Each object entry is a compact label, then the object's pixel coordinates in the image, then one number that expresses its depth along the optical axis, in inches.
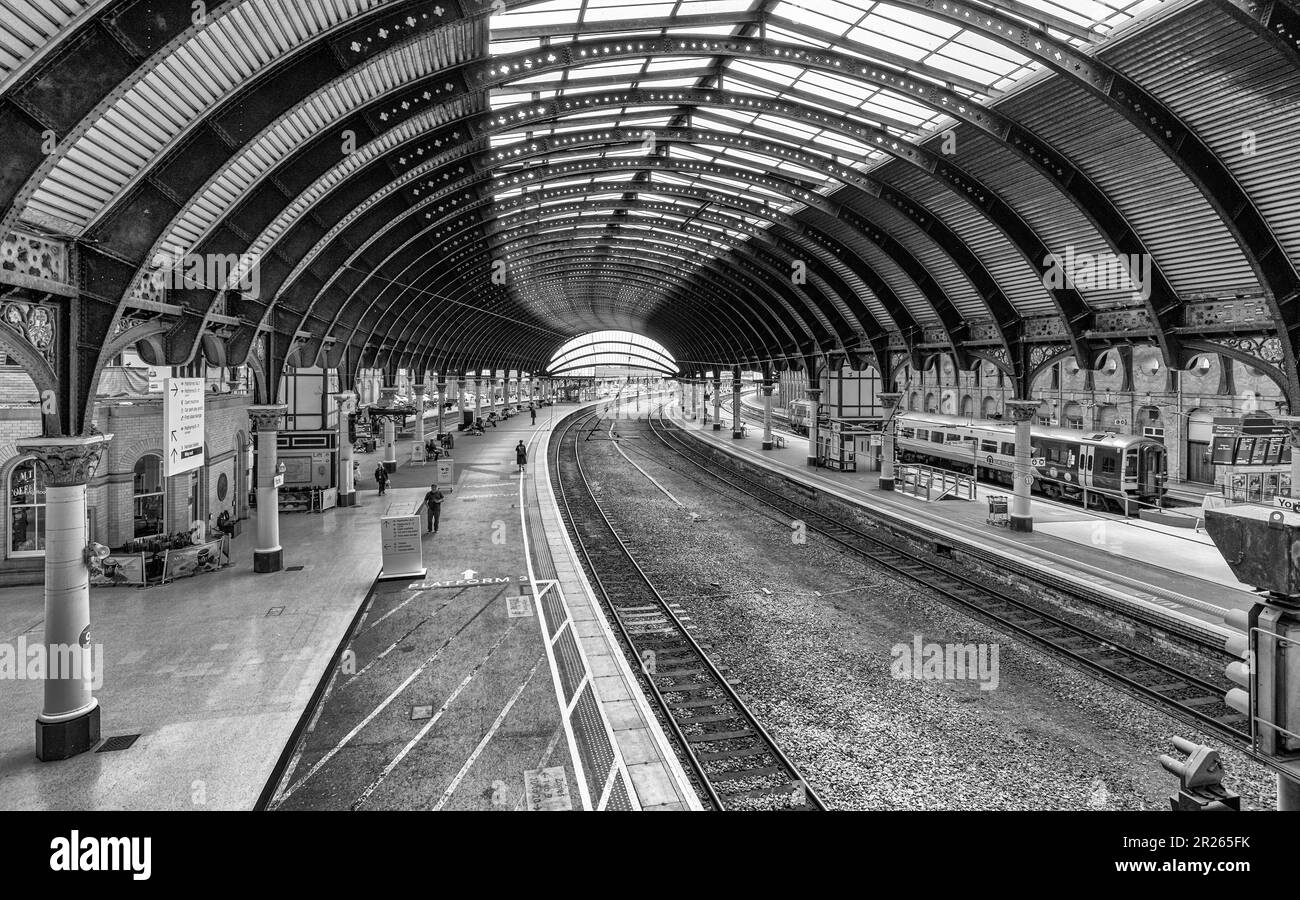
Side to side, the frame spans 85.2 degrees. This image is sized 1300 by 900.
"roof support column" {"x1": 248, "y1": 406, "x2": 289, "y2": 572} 691.4
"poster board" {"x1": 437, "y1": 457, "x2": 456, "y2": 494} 1157.7
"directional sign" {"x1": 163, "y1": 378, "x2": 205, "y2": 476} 498.9
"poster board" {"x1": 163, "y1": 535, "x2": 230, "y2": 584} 666.8
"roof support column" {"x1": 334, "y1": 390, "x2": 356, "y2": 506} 1050.7
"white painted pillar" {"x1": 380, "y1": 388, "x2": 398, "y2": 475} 1358.3
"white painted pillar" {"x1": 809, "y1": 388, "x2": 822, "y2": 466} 1515.7
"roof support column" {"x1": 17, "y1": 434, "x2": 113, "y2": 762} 353.7
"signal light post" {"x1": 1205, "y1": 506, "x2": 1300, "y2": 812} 146.2
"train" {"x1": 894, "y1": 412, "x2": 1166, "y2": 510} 994.1
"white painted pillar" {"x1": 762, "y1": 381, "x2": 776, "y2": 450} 1865.2
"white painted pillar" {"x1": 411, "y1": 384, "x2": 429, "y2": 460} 1628.4
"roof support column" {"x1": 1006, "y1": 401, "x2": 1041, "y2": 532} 864.9
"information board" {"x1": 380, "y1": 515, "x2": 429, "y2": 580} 684.7
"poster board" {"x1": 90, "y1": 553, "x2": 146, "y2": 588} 645.3
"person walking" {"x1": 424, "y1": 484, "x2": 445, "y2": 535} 906.7
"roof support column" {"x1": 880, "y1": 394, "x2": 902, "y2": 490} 1227.2
